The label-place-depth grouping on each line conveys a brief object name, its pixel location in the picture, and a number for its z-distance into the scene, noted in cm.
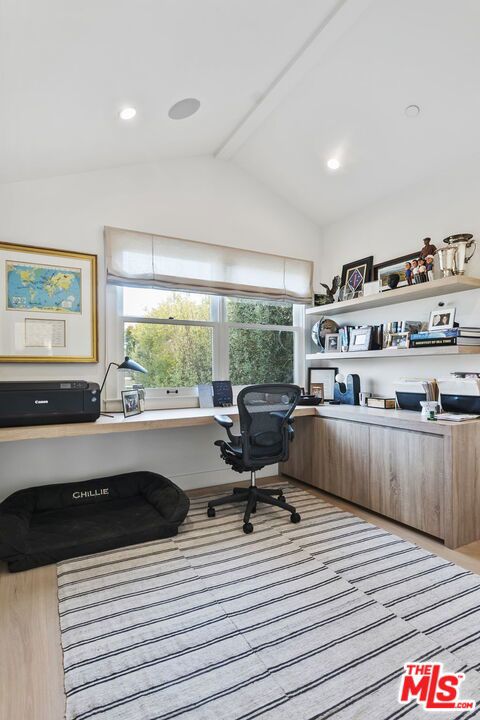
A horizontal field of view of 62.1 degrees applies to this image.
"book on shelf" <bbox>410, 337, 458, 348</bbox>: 263
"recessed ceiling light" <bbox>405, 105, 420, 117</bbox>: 259
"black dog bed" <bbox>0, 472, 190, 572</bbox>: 223
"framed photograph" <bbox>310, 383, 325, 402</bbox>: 386
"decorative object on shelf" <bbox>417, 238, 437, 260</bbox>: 297
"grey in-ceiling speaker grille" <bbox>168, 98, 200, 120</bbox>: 254
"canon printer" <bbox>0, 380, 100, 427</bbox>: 238
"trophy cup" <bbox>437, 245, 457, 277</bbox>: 276
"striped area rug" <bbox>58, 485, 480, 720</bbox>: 134
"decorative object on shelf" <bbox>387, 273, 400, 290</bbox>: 320
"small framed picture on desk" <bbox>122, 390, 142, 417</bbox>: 292
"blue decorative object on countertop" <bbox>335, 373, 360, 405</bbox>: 357
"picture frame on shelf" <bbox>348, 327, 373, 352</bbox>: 346
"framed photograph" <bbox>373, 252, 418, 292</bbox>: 319
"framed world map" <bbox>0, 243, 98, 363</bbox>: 283
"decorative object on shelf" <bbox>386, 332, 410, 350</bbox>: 303
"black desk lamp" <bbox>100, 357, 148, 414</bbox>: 298
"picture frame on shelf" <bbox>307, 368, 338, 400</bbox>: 386
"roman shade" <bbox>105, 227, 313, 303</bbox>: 322
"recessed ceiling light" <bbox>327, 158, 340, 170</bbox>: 327
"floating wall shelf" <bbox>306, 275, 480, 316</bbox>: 263
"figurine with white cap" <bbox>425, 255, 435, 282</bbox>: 291
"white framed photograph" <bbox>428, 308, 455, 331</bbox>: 285
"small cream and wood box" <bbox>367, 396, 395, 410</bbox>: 319
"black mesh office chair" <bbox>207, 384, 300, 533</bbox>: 275
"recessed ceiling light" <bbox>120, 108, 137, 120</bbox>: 238
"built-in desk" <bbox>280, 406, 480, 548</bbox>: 241
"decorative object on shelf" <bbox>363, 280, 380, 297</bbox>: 351
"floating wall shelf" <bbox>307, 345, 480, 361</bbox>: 261
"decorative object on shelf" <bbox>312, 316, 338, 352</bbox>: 389
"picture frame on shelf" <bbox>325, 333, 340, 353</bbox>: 380
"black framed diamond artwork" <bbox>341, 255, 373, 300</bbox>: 363
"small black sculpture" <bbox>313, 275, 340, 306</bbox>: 390
